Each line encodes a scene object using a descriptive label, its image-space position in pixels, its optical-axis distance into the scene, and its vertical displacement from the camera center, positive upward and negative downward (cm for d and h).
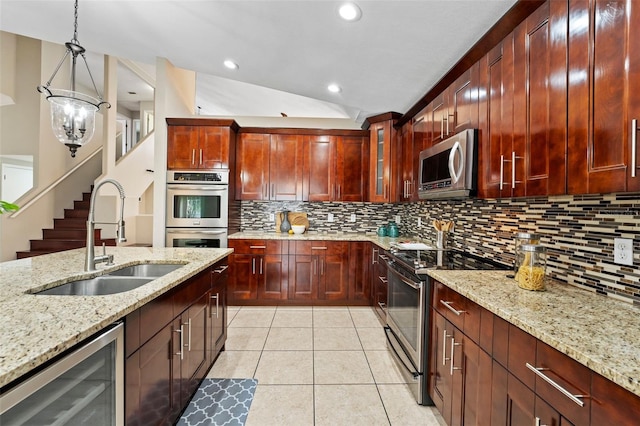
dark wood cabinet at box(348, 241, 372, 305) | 377 -77
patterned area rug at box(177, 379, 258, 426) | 175 -127
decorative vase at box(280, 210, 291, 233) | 420 -16
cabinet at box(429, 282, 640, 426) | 77 -58
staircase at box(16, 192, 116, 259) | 436 -42
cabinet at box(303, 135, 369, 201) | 406 +67
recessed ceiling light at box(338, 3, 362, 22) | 189 +139
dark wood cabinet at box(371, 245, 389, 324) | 305 -76
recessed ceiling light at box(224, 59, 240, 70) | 305 +162
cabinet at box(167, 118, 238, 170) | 368 +89
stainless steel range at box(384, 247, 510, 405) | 189 -65
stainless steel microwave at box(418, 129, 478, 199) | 190 +37
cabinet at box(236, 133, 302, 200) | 403 +67
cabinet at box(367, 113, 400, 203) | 366 +76
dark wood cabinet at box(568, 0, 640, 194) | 95 +45
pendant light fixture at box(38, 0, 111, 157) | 213 +74
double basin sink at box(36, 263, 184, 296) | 151 -41
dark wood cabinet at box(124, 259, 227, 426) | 121 -73
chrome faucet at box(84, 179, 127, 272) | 159 -14
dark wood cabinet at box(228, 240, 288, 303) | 374 -76
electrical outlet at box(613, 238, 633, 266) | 124 -14
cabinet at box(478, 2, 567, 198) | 126 +56
